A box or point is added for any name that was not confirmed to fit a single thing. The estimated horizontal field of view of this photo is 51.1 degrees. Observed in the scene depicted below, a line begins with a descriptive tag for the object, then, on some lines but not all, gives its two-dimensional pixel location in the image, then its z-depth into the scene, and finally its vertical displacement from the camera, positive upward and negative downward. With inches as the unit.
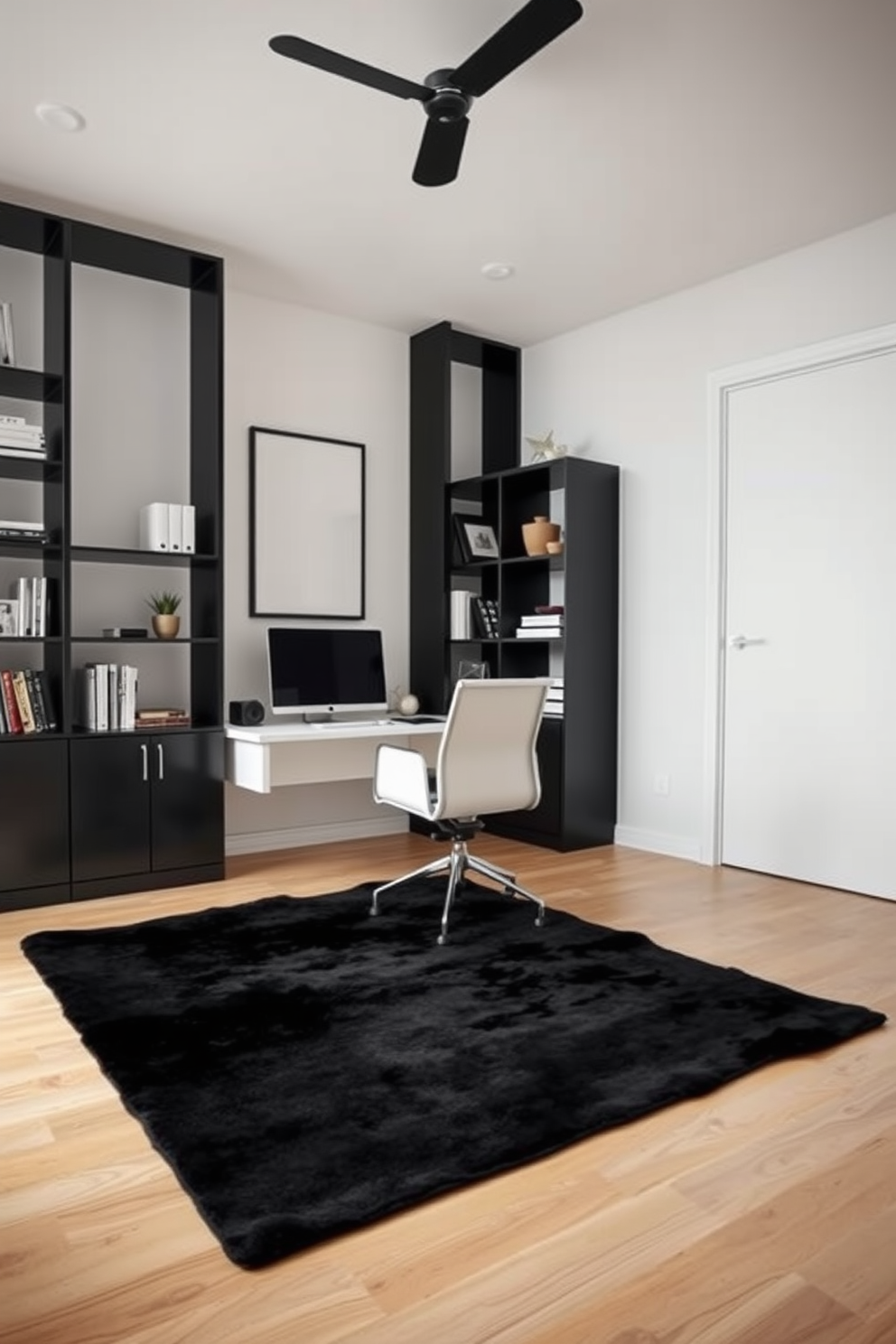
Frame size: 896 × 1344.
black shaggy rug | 71.3 -40.3
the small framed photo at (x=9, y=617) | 147.7 +3.2
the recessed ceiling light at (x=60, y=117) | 121.3 +68.4
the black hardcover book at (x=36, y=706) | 147.6 -10.9
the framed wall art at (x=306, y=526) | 189.6 +23.7
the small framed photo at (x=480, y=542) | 206.8 +22.0
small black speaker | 171.6 -13.8
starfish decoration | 193.3 +39.9
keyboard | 171.6 -15.8
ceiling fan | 91.7 +60.7
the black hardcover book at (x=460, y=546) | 206.8 +20.7
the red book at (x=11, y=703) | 145.6 -10.2
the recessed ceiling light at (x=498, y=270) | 170.7 +68.2
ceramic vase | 192.4 +22.0
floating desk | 156.9 -20.1
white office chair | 128.1 -18.6
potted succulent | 163.3 +3.4
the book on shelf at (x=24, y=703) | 146.6 -10.2
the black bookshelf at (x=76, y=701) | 145.9 -10.6
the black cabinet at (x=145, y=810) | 150.2 -28.6
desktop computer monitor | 176.4 -6.1
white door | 150.8 +2.4
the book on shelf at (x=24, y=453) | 145.2 +28.9
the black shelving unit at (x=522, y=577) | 187.0 +13.7
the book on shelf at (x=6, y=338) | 146.3 +46.9
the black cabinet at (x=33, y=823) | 143.0 -28.8
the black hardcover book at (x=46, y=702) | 148.5 -10.2
